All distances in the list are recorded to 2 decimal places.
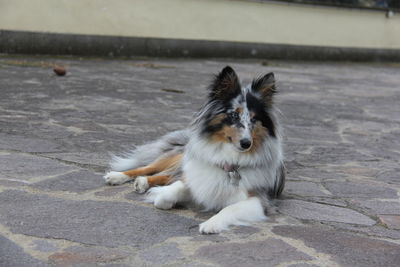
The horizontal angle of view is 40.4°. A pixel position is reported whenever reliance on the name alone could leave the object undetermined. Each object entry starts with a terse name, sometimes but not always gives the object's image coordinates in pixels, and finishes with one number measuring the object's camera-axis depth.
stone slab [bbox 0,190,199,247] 3.15
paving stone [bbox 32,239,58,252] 2.93
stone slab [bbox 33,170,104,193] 3.99
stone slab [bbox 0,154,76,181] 4.18
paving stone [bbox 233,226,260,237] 3.39
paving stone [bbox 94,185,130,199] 3.97
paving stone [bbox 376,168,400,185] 4.91
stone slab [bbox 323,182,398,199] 4.43
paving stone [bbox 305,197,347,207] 4.17
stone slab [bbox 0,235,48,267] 2.73
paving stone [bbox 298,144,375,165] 5.48
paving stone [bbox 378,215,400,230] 3.72
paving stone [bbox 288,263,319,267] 2.92
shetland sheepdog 3.70
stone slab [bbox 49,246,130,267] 2.79
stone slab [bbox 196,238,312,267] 2.92
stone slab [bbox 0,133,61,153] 4.88
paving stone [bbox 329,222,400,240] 3.53
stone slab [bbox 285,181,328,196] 4.39
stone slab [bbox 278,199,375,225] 3.79
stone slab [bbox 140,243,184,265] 2.88
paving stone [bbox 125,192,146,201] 3.94
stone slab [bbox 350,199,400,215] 4.03
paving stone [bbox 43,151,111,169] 4.74
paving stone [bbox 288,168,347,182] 4.88
